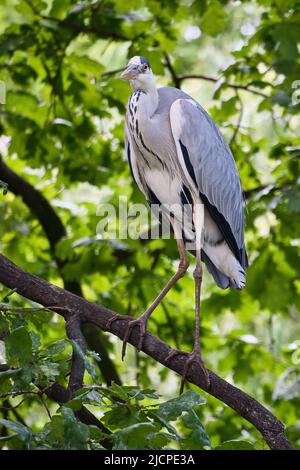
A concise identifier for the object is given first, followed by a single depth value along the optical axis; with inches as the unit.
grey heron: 318.0
